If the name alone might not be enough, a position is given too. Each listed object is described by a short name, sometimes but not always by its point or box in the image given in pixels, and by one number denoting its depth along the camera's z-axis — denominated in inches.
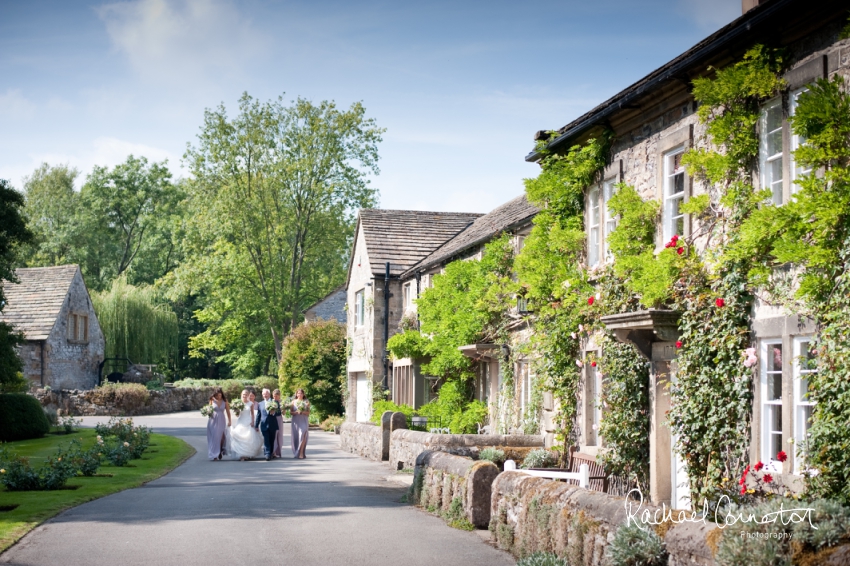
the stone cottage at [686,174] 421.1
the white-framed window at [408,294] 1306.1
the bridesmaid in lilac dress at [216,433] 942.4
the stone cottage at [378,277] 1342.3
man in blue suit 956.6
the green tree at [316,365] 1594.5
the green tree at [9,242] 1023.0
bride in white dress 957.2
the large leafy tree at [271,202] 1870.1
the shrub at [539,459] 681.0
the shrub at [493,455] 671.6
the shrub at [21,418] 1151.0
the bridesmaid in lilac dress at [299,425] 969.6
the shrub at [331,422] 1535.4
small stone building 1831.9
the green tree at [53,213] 2687.0
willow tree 2234.3
